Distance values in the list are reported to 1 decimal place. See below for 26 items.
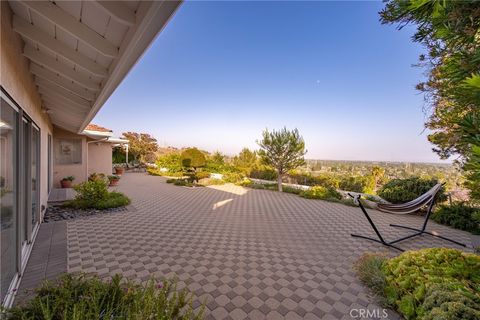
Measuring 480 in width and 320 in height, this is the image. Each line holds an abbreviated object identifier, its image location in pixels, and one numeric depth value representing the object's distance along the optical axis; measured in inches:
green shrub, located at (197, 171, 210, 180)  595.2
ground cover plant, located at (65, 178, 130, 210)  263.4
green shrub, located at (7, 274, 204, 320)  66.2
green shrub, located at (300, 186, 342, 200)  374.0
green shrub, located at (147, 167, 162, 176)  716.8
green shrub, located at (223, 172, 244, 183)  584.1
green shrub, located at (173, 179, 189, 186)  514.6
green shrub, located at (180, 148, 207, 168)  624.4
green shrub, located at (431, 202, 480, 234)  231.8
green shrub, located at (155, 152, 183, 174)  737.6
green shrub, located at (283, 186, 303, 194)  424.0
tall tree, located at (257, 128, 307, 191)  442.9
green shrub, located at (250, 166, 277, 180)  565.3
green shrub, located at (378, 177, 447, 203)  288.6
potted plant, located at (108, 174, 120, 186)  466.6
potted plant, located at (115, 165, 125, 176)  663.7
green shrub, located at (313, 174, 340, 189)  447.8
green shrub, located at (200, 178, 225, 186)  543.0
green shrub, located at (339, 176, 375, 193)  416.2
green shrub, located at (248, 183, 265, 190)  493.2
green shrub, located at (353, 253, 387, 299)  113.6
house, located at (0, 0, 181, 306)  60.6
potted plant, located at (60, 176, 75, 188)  387.5
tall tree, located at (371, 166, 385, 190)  426.0
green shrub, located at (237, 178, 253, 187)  527.4
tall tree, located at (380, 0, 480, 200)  49.5
